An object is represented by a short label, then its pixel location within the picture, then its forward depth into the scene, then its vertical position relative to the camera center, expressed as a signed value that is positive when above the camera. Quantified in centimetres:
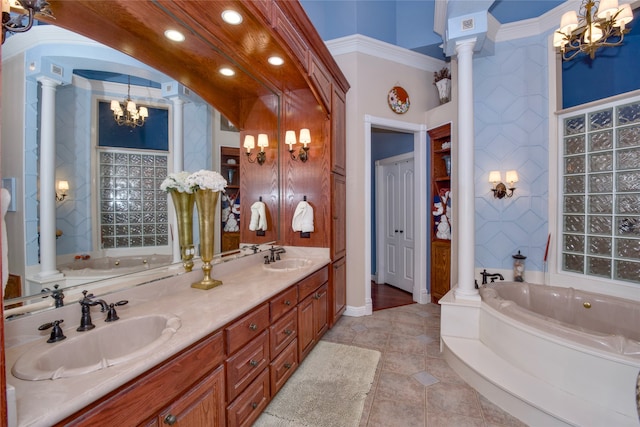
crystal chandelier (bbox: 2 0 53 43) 94 +67
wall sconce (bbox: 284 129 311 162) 313 +74
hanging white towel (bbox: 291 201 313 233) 316 -6
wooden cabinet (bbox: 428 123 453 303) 394 +0
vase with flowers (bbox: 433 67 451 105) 400 +172
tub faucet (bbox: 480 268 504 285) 333 -75
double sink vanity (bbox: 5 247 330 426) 91 -56
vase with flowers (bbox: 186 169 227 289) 190 +0
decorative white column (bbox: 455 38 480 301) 281 +40
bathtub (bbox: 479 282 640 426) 178 -98
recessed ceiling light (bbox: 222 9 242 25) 178 +120
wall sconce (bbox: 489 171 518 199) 340 +30
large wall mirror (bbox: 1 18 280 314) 122 +29
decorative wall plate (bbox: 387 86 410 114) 389 +148
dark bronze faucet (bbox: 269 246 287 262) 291 -43
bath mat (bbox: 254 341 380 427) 193 -135
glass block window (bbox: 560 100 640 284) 281 +19
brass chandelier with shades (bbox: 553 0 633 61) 228 +154
